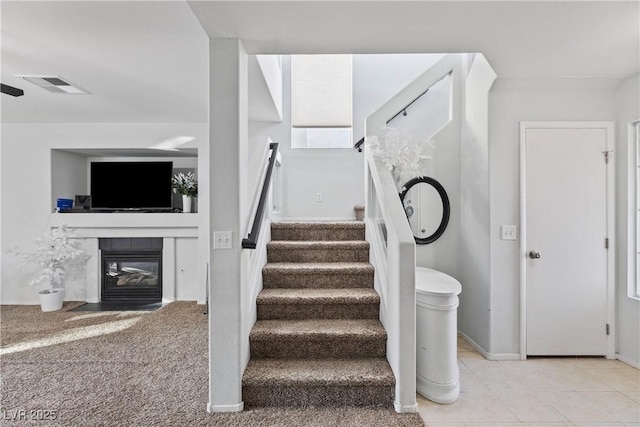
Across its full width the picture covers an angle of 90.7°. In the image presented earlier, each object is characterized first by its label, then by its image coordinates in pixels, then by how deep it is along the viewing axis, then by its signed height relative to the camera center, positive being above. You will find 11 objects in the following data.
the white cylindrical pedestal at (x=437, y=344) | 2.17 -0.91
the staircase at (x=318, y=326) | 2.06 -0.85
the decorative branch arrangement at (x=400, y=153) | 2.78 +0.54
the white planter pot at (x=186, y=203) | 4.50 +0.16
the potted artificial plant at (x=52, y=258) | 4.15 -0.60
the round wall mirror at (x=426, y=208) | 3.38 +0.07
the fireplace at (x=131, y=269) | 4.52 -0.80
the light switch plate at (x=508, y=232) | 2.82 -0.15
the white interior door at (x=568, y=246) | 2.81 -0.28
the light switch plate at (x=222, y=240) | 2.07 -0.17
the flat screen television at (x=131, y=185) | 4.58 +0.43
